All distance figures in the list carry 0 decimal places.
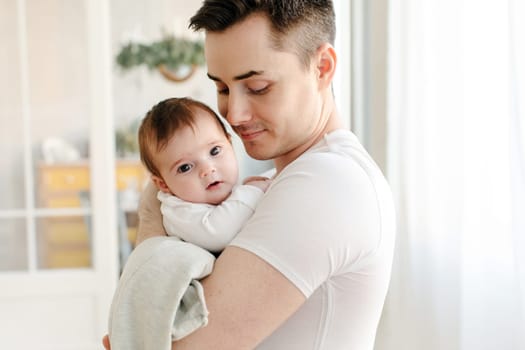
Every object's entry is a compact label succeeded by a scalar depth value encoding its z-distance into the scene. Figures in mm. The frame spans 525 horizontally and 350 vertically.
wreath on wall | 5832
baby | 1180
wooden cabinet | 3971
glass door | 3871
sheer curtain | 1484
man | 938
